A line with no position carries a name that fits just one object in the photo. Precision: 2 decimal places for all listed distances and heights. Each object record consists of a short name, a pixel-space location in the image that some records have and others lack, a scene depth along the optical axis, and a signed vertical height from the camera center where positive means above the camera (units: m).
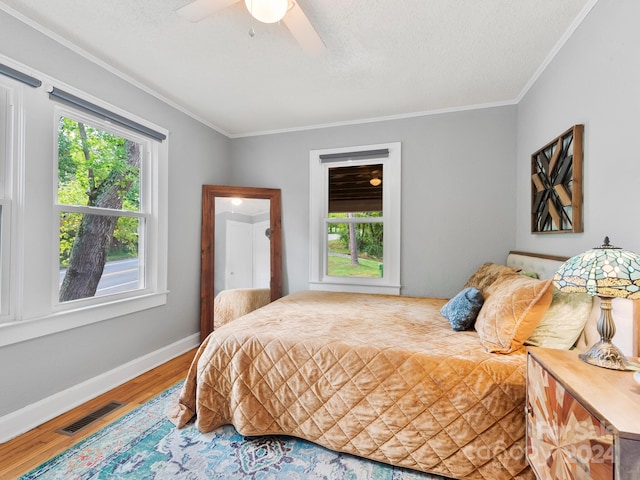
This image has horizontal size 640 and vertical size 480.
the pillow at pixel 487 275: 2.25 -0.29
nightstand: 0.77 -0.55
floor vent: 1.88 -1.21
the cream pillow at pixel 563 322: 1.50 -0.42
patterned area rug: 1.54 -1.21
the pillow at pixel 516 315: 1.53 -0.40
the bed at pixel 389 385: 1.45 -0.79
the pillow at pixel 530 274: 2.11 -0.25
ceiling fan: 1.47 +1.14
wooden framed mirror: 3.39 +0.03
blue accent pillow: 1.93 -0.47
